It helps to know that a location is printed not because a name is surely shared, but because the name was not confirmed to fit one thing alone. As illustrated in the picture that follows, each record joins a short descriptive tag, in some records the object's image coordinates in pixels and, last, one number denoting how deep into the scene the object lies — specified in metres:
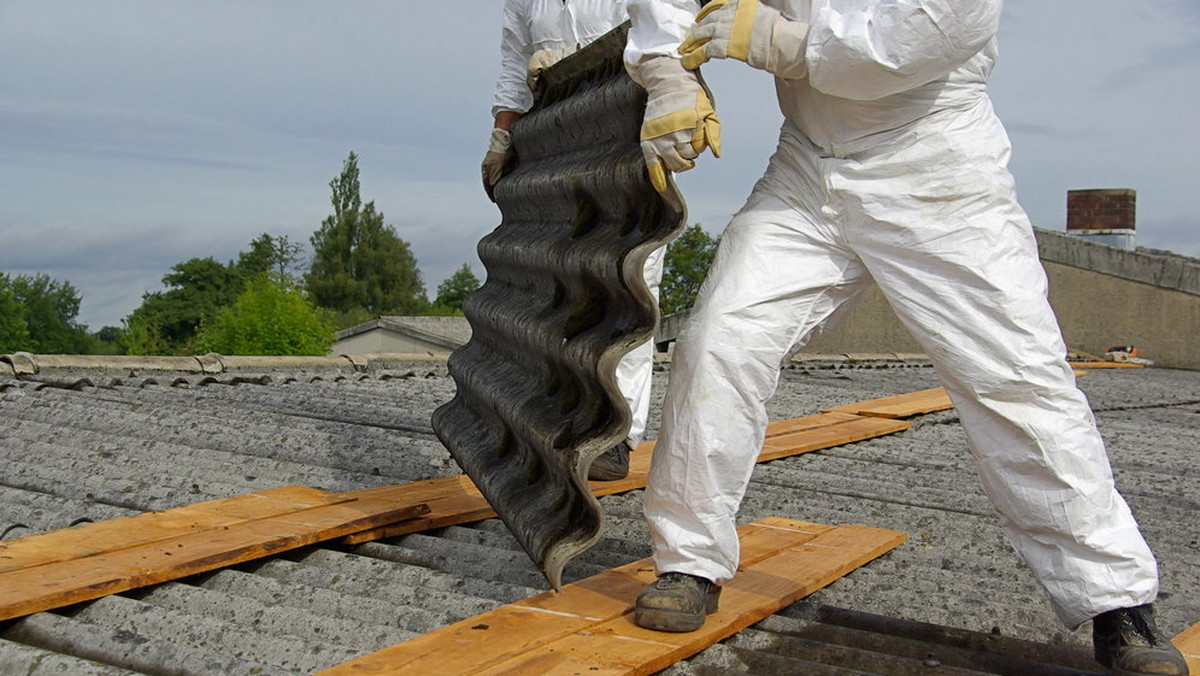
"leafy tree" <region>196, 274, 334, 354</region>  28.44
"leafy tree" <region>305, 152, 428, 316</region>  60.16
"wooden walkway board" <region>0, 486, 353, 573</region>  2.70
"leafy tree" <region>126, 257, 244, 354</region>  49.94
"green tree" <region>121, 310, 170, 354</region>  38.91
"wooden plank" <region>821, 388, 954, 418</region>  5.97
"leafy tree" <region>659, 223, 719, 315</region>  39.88
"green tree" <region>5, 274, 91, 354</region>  47.72
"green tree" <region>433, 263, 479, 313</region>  63.38
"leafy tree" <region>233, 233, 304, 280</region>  58.06
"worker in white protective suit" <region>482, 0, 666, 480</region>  3.82
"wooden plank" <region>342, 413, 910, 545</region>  3.18
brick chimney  15.16
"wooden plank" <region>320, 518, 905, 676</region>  2.12
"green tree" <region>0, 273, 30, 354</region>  43.41
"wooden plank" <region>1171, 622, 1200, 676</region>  2.34
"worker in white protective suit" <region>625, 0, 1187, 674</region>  2.34
